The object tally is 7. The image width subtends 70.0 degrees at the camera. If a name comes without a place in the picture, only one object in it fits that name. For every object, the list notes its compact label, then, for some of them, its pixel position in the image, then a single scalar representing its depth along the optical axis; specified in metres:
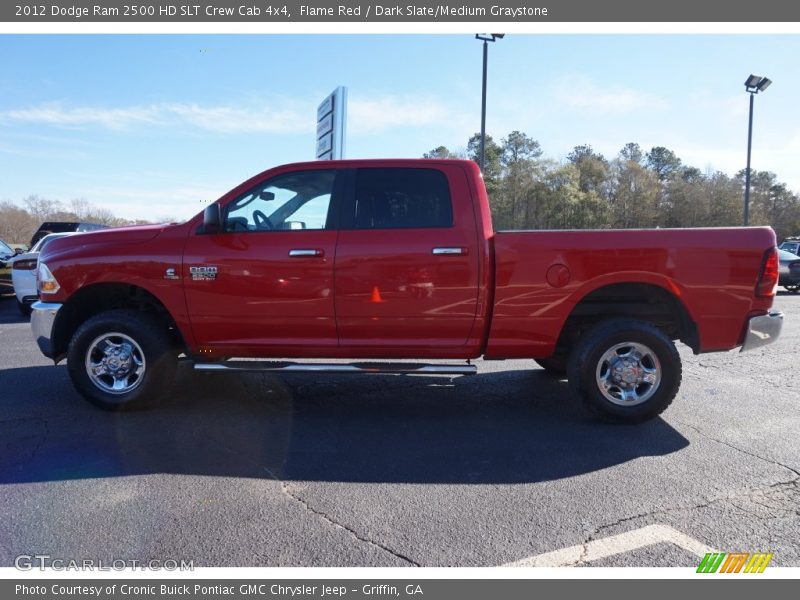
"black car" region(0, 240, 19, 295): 13.52
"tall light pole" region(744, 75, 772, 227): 26.05
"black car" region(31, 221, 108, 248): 15.83
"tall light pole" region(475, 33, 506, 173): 17.11
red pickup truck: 4.52
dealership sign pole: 13.08
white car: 9.87
